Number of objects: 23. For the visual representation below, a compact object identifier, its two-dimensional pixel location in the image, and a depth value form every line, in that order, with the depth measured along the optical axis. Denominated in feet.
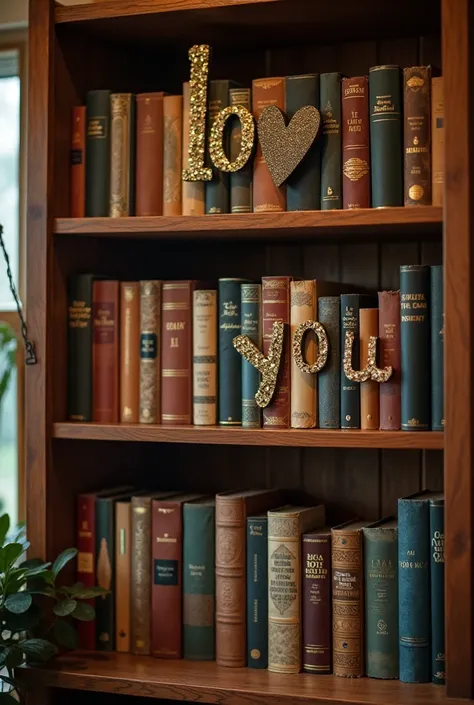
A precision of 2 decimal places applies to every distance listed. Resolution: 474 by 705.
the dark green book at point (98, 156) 9.26
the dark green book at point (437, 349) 8.69
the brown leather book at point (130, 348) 9.28
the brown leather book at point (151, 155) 9.19
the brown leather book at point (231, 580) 9.04
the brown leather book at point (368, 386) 8.83
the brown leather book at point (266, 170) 8.97
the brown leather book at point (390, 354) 8.78
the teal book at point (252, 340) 9.02
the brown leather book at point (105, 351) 9.29
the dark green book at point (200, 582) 9.12
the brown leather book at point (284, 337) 8.97
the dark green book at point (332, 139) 8.89
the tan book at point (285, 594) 8.93
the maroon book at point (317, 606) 8.91
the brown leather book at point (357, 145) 8.85
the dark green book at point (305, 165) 8.92
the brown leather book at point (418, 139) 8.75
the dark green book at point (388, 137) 8.79
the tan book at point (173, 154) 9.15
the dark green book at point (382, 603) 8.85
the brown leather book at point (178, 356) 9.18
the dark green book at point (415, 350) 8.72
